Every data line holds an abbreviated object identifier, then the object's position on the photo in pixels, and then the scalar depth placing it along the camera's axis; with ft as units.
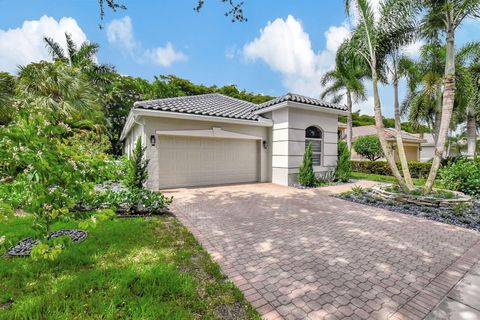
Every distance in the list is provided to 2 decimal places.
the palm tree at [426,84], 38.63
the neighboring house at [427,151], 116.26
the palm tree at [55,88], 40.57
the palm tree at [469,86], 36.47
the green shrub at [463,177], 27.55
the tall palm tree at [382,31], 25.28
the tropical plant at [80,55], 64.90
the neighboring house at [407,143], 77.52
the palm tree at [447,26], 21.95
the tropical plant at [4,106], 24.92
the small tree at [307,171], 34.30
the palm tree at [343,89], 60.26
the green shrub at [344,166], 39.40
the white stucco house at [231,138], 31.42
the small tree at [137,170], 27.66
